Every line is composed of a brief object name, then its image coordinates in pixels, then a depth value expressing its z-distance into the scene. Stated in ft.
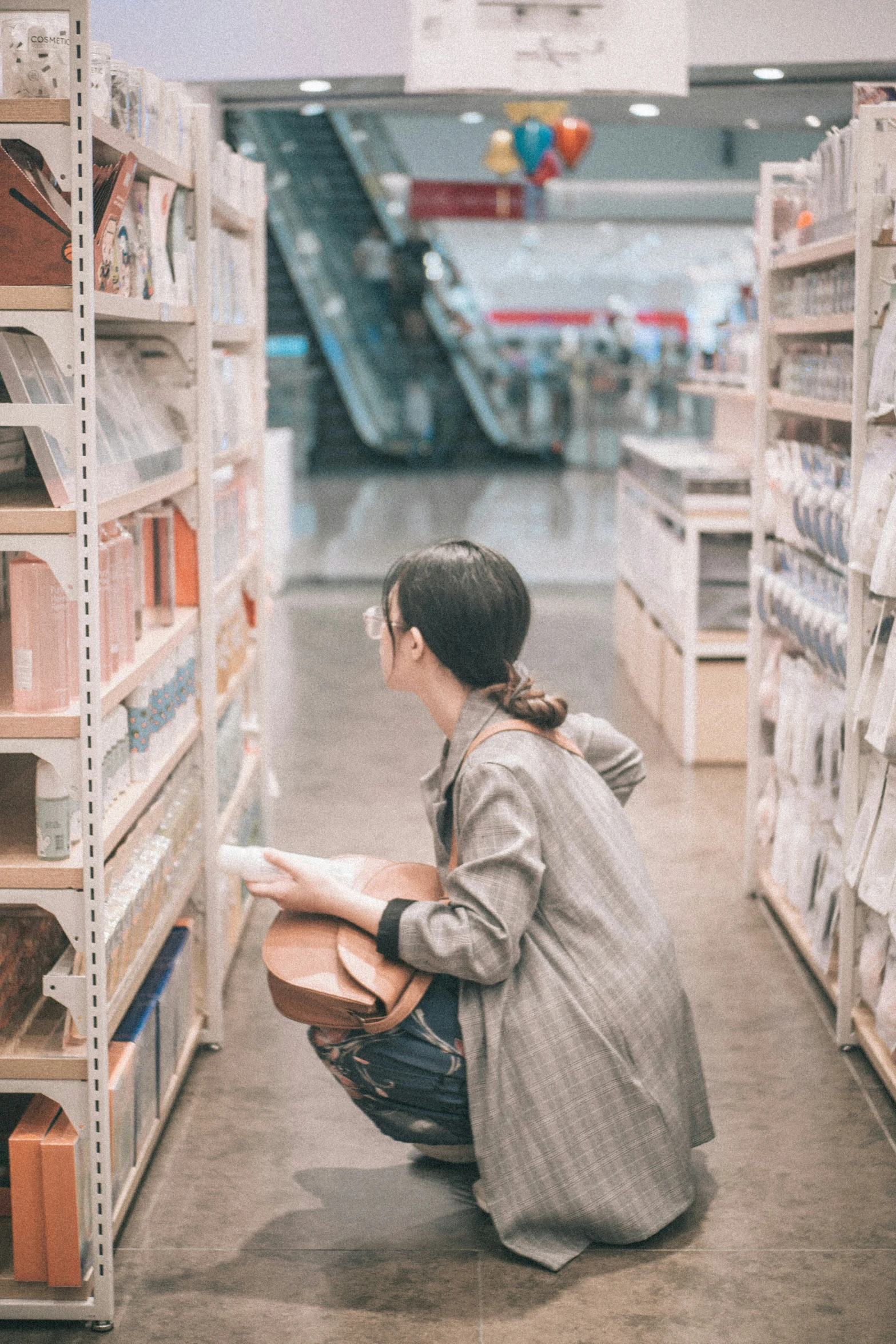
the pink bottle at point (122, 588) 8.79
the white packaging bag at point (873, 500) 9.97
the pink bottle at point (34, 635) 7.57
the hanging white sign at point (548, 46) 14.74
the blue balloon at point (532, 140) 40.34
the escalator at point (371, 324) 59.82
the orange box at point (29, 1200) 7.86
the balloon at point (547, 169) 43.52
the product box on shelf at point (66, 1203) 7.83
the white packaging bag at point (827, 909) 12.20
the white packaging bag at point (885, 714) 9.49
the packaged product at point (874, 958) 10.96
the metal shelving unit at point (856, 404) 10.52
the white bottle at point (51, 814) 7.64
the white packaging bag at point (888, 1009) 10.33
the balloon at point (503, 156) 45.52
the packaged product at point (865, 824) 10.43
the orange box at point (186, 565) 11.37
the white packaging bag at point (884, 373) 9.80
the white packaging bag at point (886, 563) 9.30
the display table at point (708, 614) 20.31
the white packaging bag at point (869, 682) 10.50
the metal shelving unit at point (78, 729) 7.28
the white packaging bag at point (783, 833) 13.85
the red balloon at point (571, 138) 41.32
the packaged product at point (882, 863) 9.94
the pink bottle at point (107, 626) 8.49
